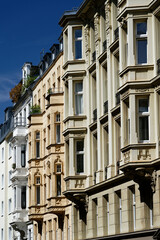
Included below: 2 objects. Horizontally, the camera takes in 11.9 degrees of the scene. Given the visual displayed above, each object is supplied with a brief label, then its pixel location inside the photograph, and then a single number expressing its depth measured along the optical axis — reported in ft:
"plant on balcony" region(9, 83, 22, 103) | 279.90
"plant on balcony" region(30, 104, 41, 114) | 227.20
